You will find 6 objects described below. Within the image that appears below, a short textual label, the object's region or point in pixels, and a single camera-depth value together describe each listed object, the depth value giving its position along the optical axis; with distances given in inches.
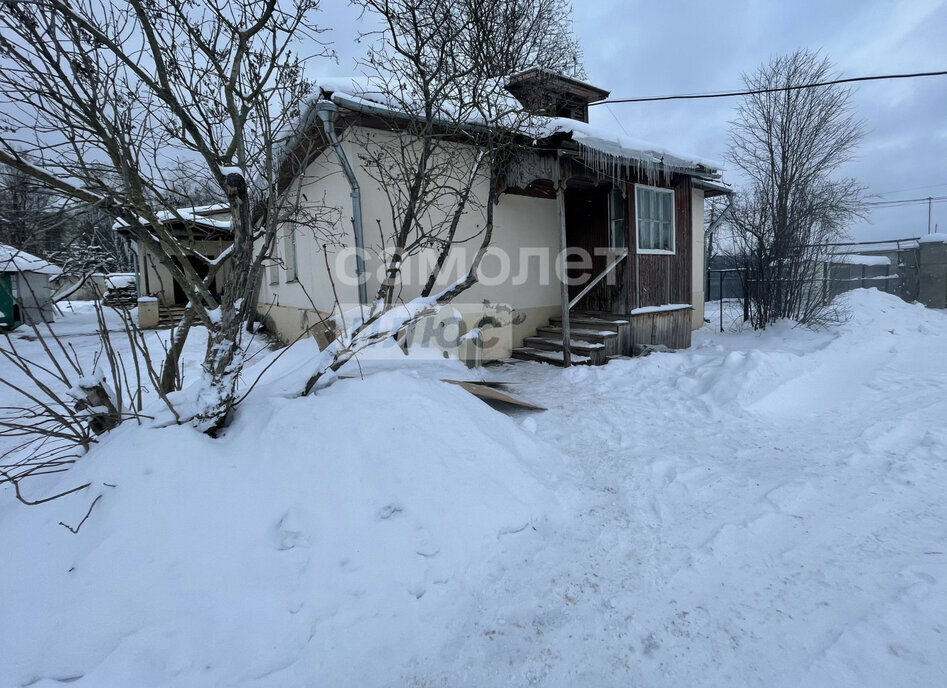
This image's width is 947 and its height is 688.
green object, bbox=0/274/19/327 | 450.9
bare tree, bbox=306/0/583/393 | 143.5
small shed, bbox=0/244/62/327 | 456.1
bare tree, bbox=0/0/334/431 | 93.3
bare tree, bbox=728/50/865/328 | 340.8
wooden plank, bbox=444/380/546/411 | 172.7
